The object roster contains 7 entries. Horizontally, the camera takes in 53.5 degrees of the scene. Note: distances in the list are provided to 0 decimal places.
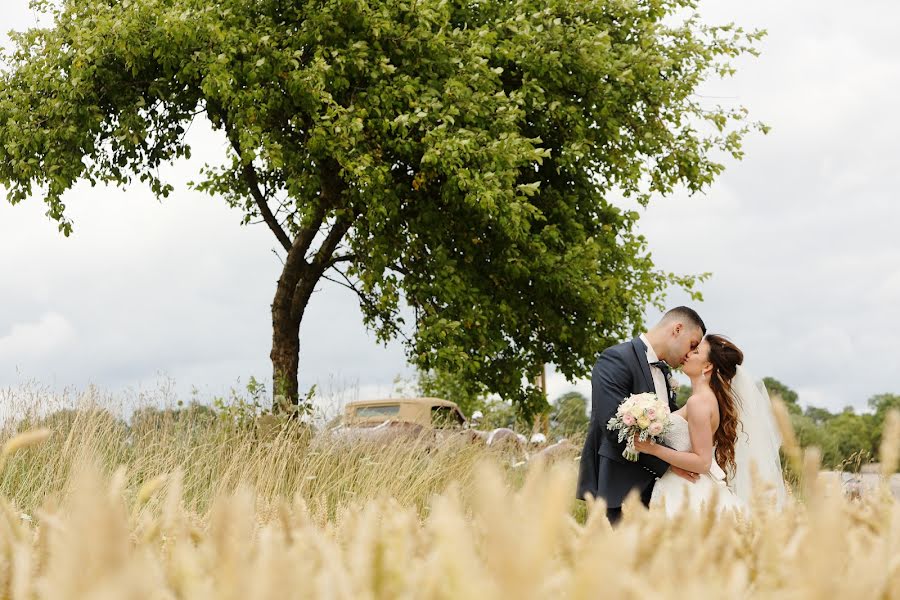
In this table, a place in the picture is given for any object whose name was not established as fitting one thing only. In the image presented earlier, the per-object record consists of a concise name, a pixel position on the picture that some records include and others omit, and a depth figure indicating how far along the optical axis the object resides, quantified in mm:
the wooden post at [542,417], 15541
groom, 6367
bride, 6309
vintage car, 11391
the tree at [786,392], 59600
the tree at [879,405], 43500
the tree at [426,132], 12461
